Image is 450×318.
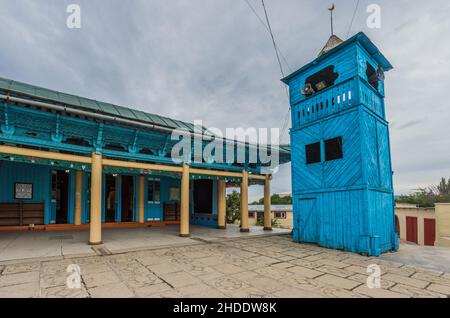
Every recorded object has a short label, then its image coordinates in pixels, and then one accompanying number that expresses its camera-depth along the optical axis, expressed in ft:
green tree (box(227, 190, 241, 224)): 79.15
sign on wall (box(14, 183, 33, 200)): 39.96
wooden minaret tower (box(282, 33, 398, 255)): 27.27
